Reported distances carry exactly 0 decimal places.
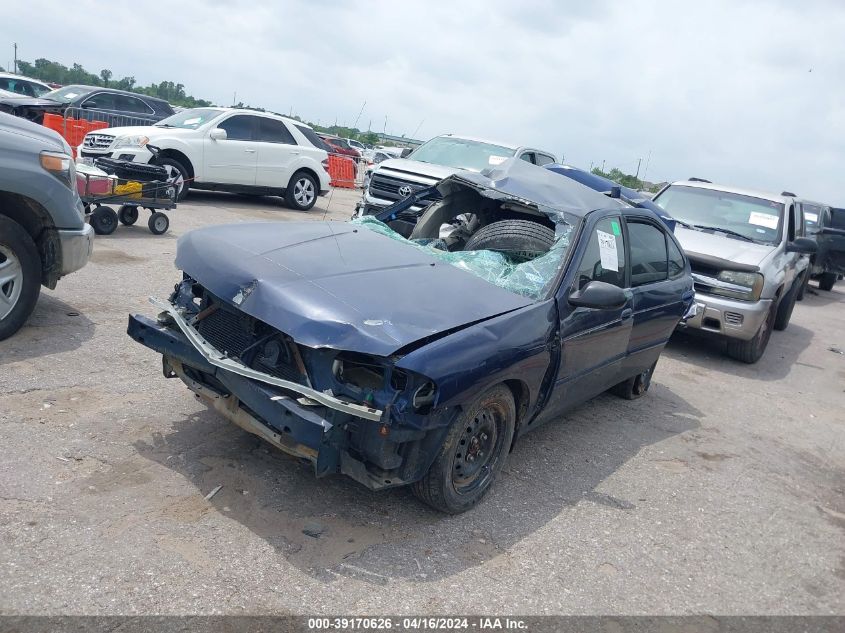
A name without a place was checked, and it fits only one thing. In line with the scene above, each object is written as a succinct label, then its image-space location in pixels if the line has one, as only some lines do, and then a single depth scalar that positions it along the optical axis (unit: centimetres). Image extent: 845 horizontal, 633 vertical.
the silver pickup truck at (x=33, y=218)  505
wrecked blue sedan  333
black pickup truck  1550
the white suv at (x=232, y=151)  1188
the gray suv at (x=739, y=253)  810
